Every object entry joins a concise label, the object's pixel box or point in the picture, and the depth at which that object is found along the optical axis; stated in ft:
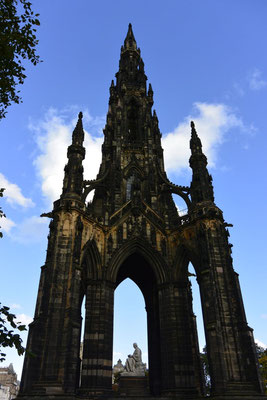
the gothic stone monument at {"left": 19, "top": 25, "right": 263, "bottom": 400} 48.11
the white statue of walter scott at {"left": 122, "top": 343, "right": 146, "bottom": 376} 64.83
